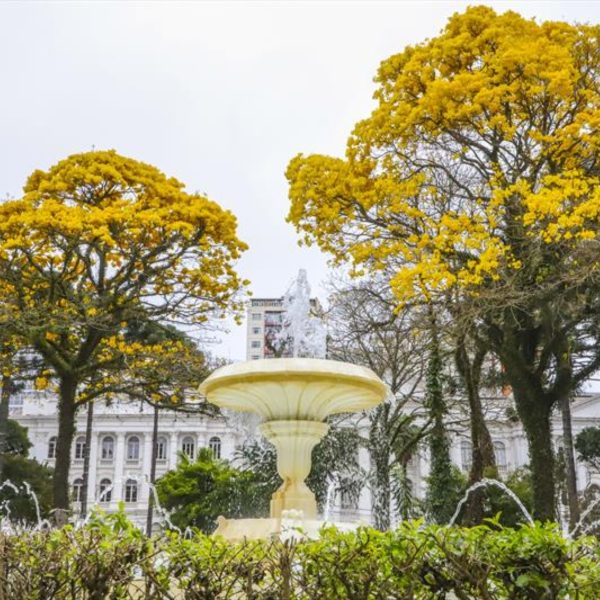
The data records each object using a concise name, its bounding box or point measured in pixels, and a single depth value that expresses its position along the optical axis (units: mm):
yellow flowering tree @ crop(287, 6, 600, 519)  12141
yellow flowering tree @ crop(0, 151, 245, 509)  15453
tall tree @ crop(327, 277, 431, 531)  20422
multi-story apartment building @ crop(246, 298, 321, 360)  85688
